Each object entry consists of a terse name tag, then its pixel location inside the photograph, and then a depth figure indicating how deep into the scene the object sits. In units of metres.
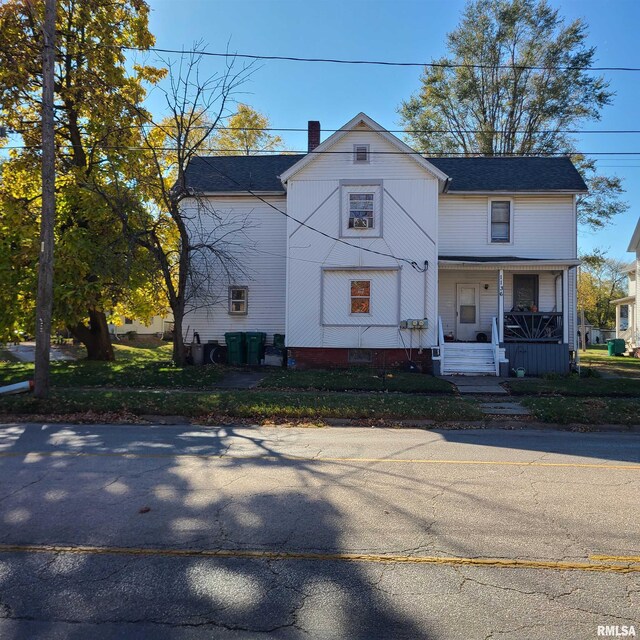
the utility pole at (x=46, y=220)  11.94
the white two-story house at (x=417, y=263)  18.36
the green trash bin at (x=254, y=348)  19.83
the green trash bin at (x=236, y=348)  19.88
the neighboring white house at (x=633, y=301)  29.64
